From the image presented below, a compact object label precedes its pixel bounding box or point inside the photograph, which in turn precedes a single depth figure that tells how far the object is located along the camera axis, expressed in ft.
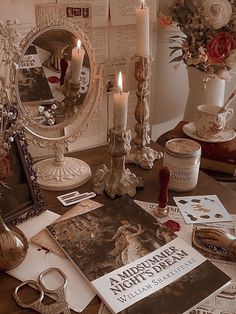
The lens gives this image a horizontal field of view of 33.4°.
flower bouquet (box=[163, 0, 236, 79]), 3.70
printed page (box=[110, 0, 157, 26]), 3.76
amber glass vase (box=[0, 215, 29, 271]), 2.38
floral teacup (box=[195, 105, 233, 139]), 3.95
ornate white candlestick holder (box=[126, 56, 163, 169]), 3.49
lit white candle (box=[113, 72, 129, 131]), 2.98
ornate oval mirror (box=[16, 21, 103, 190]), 3.12
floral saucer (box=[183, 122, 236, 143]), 4.00
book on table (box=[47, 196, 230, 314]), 2.24
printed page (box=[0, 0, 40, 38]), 3.17
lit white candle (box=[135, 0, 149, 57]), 3.32
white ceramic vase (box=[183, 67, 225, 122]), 4.32
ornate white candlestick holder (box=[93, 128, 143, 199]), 3.11
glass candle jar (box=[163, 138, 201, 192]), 3.22
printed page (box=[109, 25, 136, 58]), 3.89
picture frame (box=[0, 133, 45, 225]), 2.75
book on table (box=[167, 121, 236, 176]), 3.86
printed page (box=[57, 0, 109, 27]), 3.51
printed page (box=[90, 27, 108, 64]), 3.74
